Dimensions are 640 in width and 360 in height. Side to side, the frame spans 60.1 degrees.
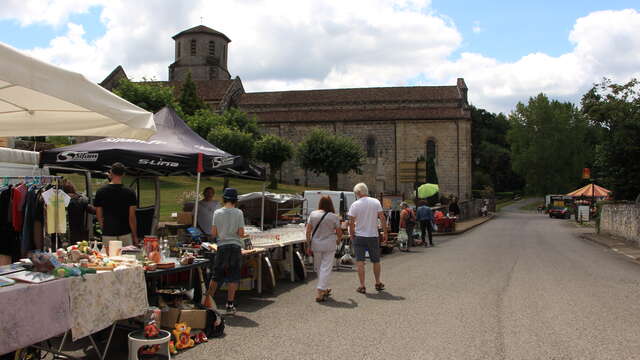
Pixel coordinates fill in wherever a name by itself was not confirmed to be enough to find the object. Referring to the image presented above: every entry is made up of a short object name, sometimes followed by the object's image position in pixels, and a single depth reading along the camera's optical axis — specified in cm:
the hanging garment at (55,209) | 677
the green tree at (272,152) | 5028
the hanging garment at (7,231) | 681
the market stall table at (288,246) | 954
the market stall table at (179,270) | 631
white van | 1911
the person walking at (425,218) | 2023
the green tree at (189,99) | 5500
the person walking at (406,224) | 1867
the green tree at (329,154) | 5038
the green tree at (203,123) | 4880
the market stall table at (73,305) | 456
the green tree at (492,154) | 8938
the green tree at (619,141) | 2631
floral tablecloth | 516
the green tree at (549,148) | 7631
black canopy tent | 902
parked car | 5347
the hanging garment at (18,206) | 681
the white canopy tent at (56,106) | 459
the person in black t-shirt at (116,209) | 746
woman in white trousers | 899
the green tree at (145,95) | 4559
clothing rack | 685
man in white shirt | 935
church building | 5700
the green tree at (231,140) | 4650
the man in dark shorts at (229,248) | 764
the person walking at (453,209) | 3241
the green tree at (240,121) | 5218
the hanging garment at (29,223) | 668
